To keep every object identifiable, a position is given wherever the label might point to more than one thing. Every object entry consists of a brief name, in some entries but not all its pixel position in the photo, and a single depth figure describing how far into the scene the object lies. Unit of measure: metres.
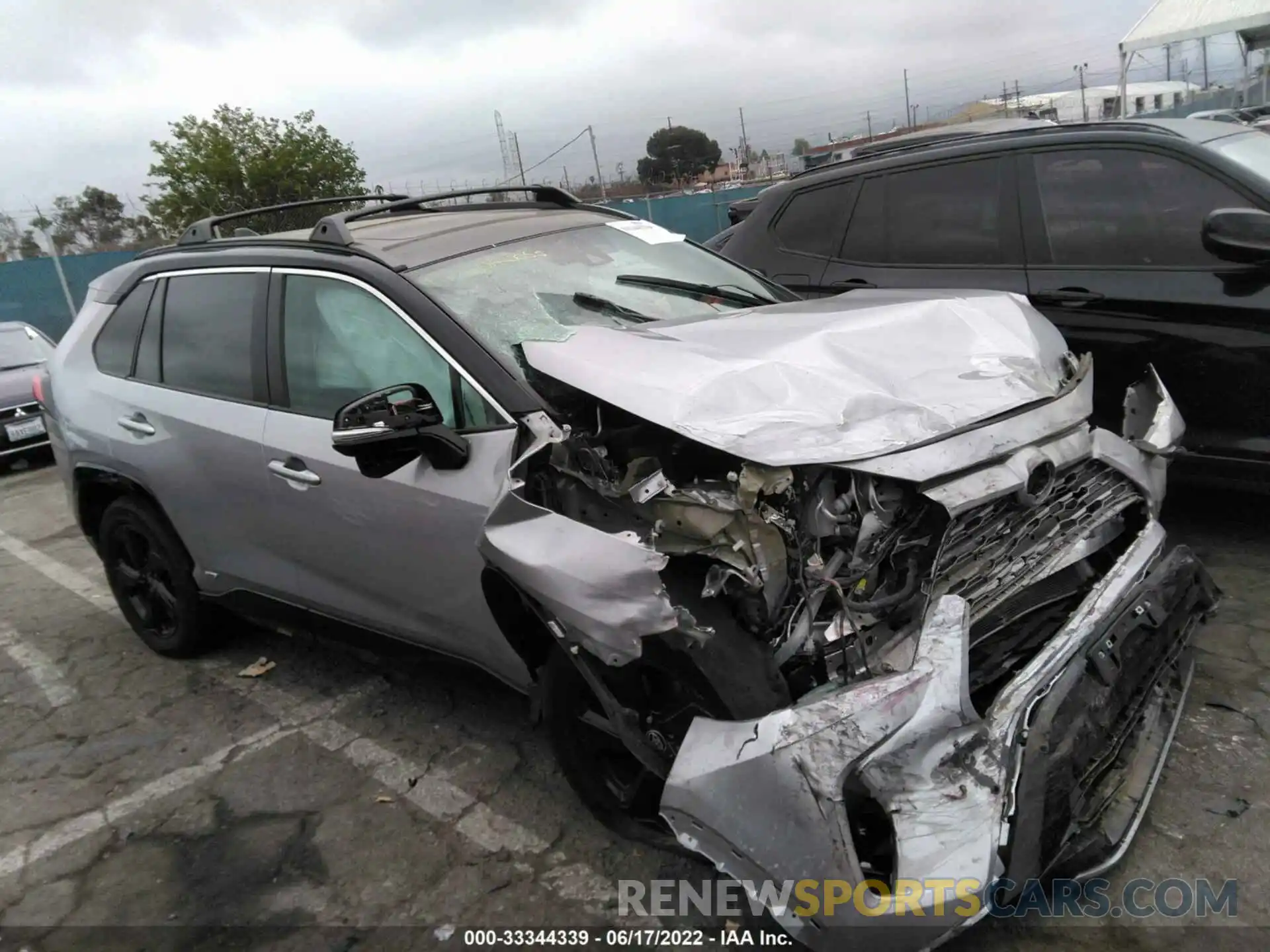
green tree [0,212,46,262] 15.83
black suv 3.69
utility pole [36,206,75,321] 15.55
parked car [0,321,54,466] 8.85
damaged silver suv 1.97
